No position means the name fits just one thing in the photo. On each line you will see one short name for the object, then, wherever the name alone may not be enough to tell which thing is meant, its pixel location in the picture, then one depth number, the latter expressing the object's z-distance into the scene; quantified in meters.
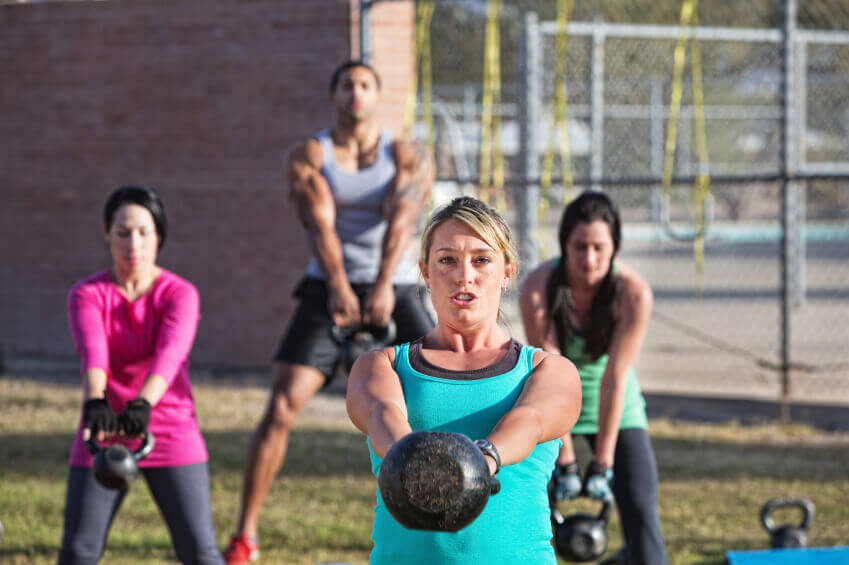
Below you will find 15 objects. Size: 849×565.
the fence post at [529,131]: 17.65
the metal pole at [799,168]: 21.86
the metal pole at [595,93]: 18.54
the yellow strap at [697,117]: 14.61
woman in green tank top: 7.85
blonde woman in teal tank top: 4.75
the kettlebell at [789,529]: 9.37
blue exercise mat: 8.64
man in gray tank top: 10.17
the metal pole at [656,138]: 29.78
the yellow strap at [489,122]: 14.56
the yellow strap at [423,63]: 15.55
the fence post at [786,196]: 15.54
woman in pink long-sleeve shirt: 7.38
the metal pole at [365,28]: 16.58
